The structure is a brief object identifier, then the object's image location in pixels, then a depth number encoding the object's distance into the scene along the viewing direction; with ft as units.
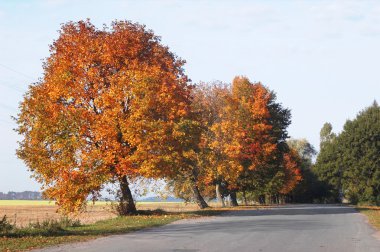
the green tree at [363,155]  213.66
